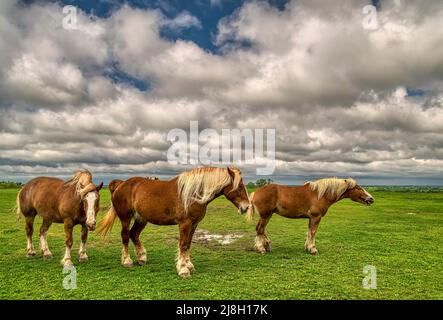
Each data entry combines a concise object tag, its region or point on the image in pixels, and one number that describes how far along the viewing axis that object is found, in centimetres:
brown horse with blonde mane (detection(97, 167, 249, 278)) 714
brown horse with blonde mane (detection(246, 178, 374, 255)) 962
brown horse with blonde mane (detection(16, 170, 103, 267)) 736
